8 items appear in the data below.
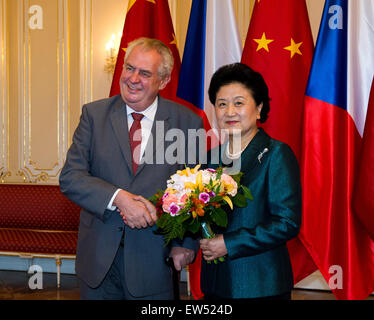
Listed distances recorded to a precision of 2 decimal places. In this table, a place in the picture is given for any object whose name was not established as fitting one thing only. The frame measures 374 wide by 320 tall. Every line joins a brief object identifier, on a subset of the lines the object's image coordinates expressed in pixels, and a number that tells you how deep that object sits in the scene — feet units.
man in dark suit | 6.77
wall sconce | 21.27
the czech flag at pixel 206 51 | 12.42
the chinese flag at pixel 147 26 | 13.38
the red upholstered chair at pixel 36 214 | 19.02
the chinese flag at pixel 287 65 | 11.20
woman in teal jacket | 6.05
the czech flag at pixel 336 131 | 10.48
